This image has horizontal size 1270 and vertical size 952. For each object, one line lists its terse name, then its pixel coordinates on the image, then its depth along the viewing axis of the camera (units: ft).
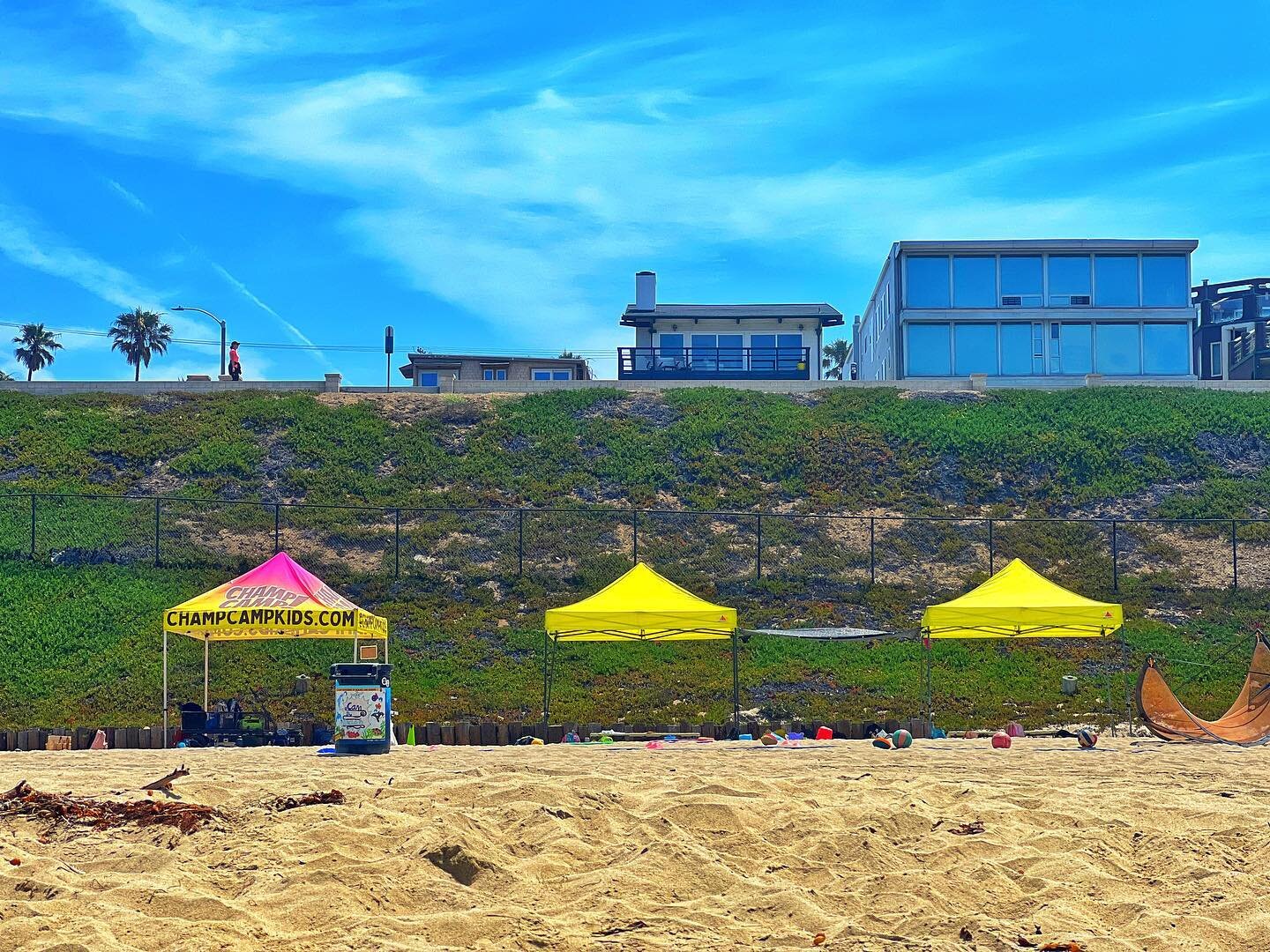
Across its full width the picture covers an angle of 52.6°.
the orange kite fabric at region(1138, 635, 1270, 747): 55.77
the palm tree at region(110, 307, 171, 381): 300.81
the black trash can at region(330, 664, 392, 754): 52.80
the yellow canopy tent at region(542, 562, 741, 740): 66.80
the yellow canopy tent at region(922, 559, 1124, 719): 66.95
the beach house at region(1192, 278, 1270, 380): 208.54
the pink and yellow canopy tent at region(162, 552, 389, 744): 61.26
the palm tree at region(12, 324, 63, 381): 308.42
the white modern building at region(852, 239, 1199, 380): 173.27
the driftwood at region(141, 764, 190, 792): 32.19
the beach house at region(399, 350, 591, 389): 199.41
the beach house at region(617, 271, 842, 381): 184.85
